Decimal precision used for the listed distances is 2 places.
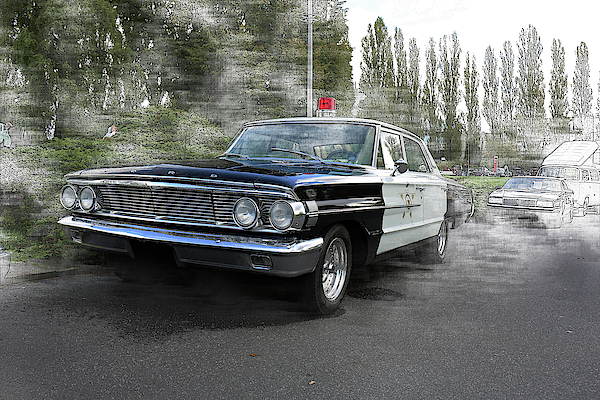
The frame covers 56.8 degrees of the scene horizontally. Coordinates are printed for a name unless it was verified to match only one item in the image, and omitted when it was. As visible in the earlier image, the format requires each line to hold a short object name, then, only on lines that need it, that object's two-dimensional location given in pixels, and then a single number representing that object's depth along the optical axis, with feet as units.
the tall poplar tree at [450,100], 109.40
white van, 55.26
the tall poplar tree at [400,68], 92.17
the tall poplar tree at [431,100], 105.09
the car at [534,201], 45.47
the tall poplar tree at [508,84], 118.32
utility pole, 53.59
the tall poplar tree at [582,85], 114.52
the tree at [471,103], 116.78
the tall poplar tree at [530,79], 115.14
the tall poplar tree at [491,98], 120.47
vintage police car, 12.71
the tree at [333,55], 71.26
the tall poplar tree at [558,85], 114.62
